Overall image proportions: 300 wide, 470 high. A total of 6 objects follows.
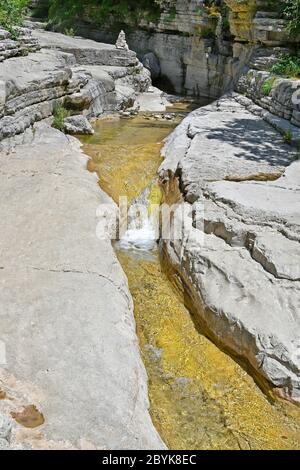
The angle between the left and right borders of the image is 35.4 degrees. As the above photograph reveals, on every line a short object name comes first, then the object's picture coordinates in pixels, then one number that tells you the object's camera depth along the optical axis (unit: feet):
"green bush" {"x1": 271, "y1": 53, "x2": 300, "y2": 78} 45.93
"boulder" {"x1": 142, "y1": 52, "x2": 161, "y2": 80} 74.23
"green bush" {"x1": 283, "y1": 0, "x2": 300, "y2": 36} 46.65
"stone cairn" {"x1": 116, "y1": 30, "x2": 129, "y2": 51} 64.39
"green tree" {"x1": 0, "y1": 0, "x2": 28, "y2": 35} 46.34
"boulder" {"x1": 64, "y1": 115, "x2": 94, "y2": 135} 44.60
